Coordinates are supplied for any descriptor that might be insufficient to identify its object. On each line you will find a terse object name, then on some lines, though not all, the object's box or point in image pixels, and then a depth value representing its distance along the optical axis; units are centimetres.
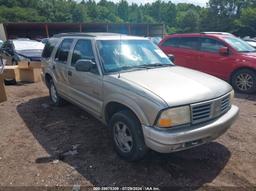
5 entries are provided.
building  3654
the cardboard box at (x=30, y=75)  919
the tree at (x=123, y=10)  10994
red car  727
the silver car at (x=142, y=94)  302
